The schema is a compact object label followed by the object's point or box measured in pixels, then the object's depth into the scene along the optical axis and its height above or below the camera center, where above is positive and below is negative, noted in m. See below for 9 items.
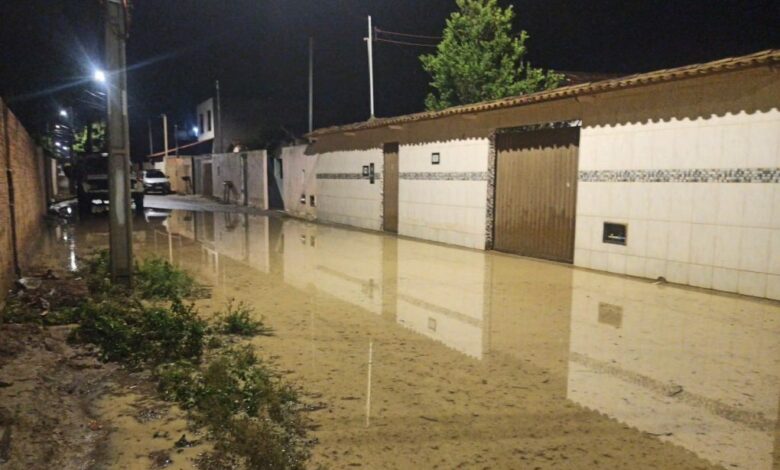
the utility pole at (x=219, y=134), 37.24 +2.87
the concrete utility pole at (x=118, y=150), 7.40 +0.34
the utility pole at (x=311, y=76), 23.14 +4.18
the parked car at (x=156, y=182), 35.94 -0.41
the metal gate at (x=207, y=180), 34.59 -0.24
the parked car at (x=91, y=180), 20.84 -0.19
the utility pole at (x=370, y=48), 21.27 +4.95
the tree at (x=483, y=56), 16.31 +3.62
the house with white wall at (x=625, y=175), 7.33 +0.08
